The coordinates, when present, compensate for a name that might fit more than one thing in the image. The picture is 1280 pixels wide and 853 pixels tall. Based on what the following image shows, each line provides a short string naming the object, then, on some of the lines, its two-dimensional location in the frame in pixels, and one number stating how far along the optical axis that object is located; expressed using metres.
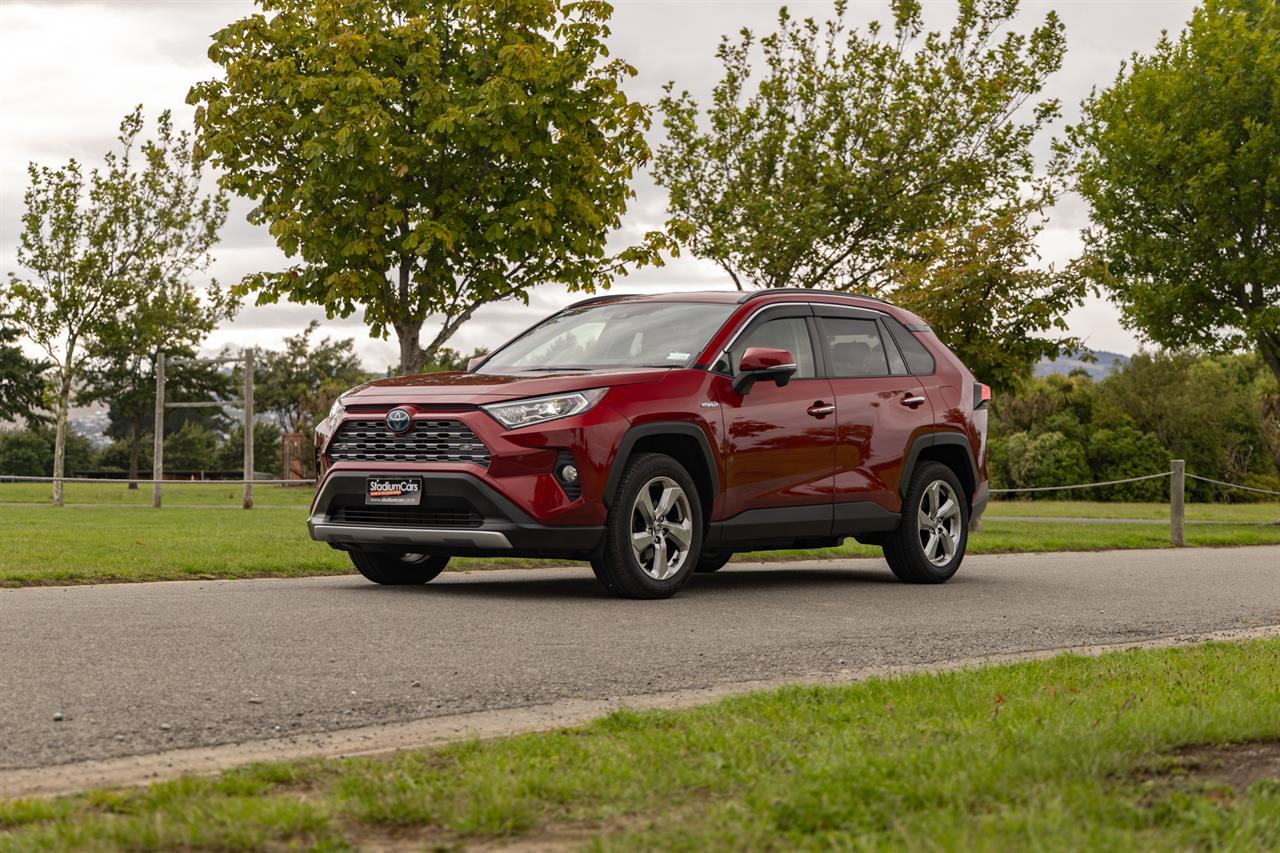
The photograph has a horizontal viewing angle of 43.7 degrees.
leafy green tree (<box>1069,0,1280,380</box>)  28.72
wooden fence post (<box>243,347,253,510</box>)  34.27
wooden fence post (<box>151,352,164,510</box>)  33.06
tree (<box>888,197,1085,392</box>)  22.30
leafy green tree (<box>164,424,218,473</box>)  87.88
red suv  9.23
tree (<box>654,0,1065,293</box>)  24.50
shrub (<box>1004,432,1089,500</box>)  61.94
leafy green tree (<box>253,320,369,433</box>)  89.50
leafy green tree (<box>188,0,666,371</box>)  15.80
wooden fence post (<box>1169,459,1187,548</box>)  19.72
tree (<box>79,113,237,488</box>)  36.00
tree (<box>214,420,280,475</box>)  90.44
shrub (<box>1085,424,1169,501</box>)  63.78
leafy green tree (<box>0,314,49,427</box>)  78.56
